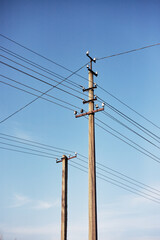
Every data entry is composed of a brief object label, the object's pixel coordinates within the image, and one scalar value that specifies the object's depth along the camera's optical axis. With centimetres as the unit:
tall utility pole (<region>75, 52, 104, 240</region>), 1178
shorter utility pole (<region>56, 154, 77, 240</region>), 1698
